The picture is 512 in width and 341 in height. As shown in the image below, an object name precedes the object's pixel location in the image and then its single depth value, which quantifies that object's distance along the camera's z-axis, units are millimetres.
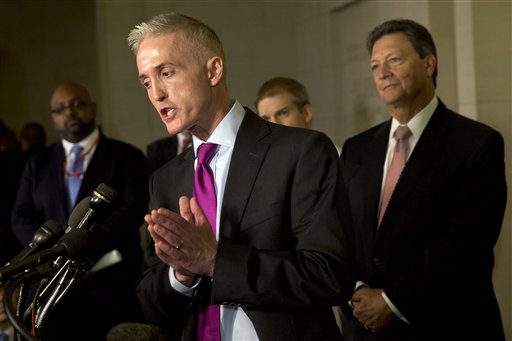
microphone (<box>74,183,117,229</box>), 2025
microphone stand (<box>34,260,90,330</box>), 1967
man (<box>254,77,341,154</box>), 4160
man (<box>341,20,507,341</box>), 3148
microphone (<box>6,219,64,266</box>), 1925
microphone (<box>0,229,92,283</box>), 1800
